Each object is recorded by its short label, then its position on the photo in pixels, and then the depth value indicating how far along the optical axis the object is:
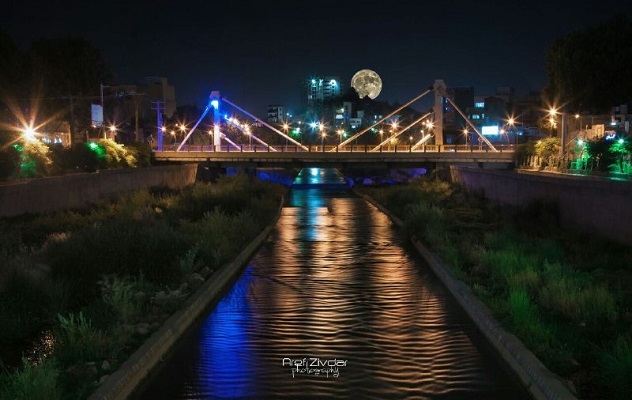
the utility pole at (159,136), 88.56
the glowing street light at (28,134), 47.74
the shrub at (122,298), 10.34
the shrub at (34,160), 42.38
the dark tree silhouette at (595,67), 75.06
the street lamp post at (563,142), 64.65
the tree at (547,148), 72.94
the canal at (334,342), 8.40
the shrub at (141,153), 72.94
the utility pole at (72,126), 56.62
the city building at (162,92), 155.88
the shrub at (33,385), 6.77
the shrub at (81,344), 8.53
